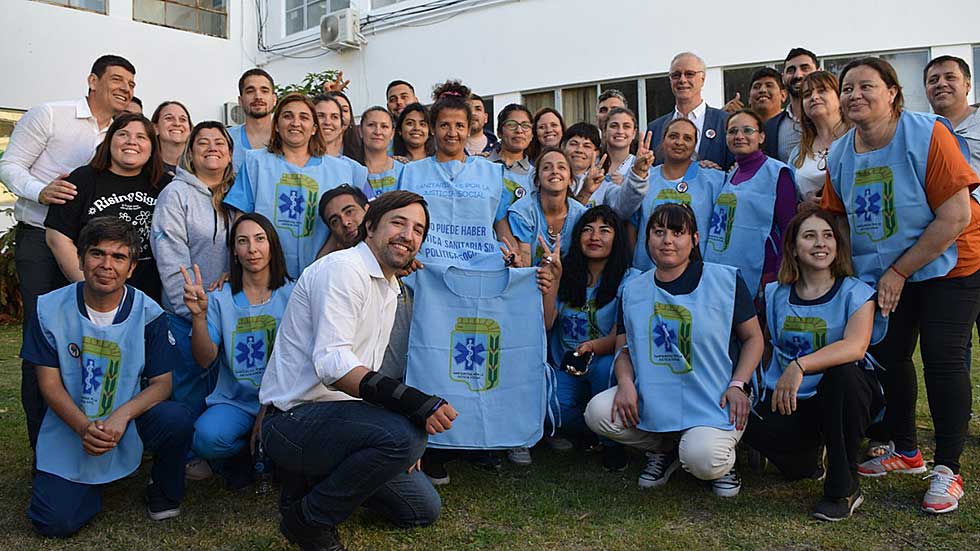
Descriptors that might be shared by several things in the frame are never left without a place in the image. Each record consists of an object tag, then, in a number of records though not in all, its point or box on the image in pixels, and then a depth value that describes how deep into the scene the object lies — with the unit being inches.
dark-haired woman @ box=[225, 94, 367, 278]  170.1
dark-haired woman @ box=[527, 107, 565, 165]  221.1
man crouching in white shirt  119.0
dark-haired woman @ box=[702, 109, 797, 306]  170.4
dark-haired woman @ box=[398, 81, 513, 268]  169.9
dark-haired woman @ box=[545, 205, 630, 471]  175.8
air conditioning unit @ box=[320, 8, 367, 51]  548.4
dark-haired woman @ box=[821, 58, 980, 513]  140.3
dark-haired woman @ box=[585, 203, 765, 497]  149.5
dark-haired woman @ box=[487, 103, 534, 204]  206.3
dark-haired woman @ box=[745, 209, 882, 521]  140.0
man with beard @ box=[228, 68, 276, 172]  191.8
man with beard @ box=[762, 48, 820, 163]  194.9
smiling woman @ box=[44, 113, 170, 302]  161.8
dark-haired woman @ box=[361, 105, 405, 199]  189.8
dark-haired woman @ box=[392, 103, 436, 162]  194.2
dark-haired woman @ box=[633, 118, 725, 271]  177.0
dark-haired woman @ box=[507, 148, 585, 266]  174.7
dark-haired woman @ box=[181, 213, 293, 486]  155.0
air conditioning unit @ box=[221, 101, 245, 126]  617.3
